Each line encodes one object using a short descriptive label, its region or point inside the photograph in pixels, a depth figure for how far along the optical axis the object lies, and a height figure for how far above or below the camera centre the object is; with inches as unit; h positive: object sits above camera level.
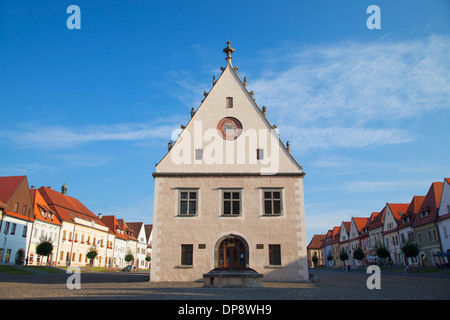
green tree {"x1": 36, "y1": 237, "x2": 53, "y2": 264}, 1642.5 +61.0
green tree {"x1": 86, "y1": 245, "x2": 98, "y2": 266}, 2165.4 +55.1
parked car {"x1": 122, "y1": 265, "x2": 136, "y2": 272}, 2351.1 -38.4
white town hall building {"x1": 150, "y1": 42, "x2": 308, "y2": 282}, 920.9 +170.6
